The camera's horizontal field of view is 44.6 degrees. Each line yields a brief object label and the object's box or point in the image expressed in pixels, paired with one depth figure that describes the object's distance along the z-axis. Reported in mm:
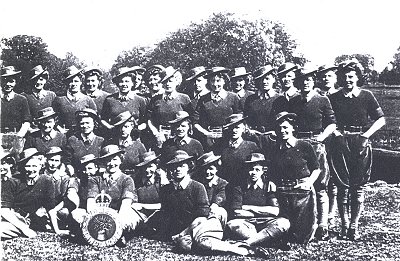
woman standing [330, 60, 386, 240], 5520
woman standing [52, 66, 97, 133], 6371
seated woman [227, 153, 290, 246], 5152
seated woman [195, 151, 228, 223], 5430
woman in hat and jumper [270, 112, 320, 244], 5285
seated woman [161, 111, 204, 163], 5738
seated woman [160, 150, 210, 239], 5188
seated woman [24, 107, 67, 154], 6008
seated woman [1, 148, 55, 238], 5691
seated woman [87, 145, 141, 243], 5406
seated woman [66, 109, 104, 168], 5887
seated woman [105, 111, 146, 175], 5844
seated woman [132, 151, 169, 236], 5500
